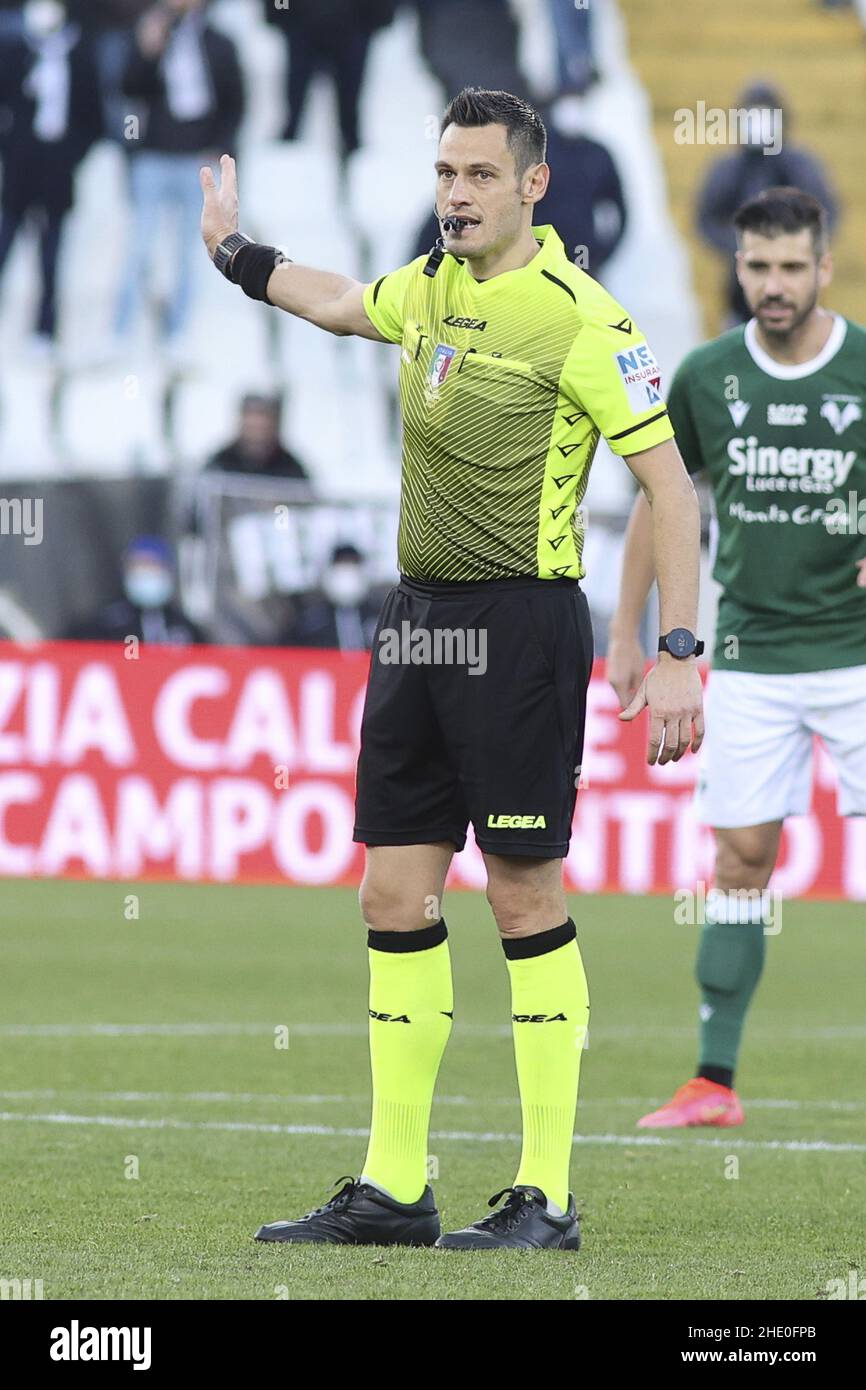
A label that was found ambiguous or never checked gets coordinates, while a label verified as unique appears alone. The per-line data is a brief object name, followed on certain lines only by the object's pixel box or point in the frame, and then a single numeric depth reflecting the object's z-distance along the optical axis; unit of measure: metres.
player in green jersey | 6.53
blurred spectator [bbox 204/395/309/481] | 15.28
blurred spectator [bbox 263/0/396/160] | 17.58
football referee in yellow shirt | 4.52
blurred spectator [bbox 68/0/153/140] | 17.23
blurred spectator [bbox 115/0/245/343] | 16.84
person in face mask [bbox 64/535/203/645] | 14.64
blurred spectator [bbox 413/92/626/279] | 15.34
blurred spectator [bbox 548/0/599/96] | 17.50
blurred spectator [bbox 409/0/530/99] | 18.05
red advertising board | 12.34
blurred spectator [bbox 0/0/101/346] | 17.06
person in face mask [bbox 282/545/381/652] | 14.92
